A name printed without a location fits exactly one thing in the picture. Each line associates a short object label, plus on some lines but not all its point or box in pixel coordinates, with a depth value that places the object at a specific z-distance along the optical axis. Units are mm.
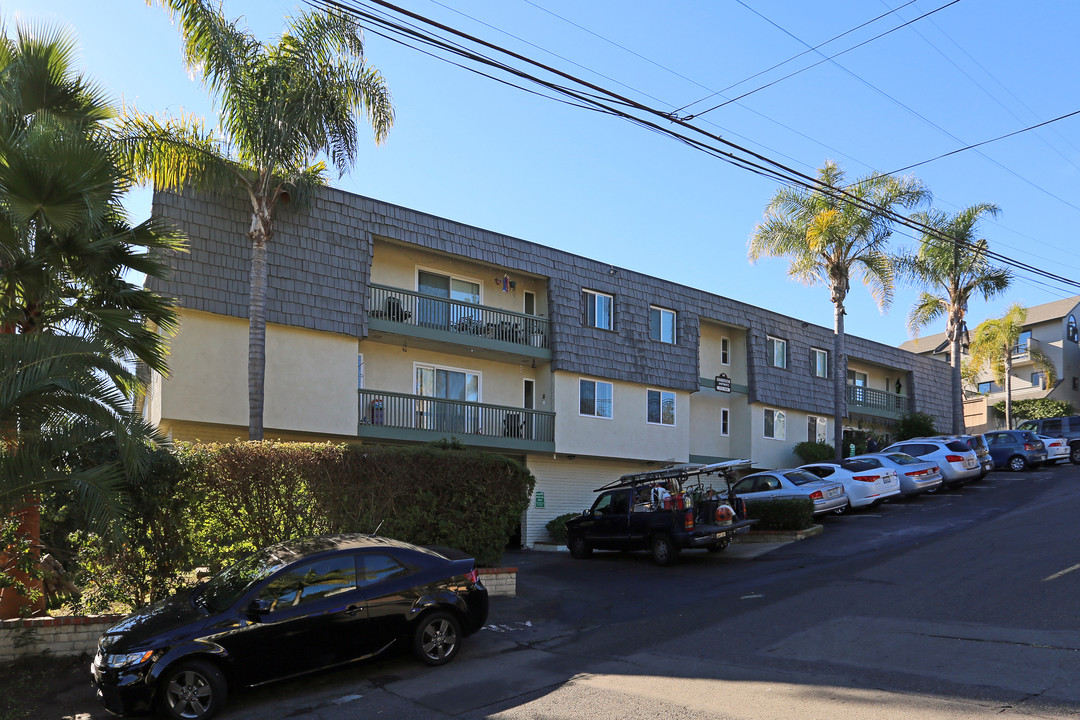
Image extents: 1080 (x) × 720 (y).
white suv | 25578
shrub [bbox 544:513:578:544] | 25328
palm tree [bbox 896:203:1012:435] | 34000
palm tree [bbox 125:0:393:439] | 16812
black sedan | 8484
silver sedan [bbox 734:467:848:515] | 21516
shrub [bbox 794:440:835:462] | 33050
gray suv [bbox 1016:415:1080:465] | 31359
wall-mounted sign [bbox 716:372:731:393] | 31388
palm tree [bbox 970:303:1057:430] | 49500
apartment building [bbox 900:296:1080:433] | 55125
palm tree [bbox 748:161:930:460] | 29578
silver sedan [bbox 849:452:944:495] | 24250
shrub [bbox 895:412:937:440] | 36625
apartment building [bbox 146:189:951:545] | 19375
